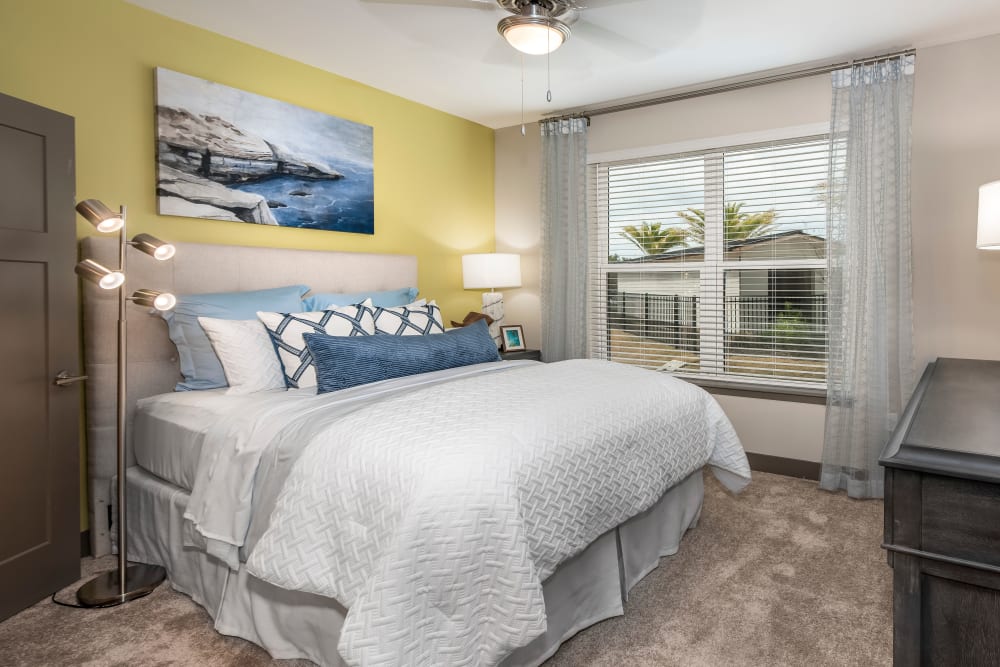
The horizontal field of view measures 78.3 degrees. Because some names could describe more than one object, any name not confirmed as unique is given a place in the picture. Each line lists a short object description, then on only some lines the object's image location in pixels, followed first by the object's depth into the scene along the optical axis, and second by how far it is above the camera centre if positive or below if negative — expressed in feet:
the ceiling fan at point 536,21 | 8.84 +4.44
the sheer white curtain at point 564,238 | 14.73 +2.11
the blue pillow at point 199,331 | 8.91 -0.06
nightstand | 14.17 -0.71
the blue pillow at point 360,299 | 10.50 +0.50
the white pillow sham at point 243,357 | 8.41 -0.42
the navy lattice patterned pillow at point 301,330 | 8.63 -0.06
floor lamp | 7.09 +0.26
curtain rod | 11.28 +4.88
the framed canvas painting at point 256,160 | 9.69 +2.96
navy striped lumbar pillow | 8.02 -0.42
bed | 4.84 -1.66
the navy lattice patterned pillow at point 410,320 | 9.84 +0.10
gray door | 7.00 -0.35
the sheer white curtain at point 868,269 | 10.87 +0.99
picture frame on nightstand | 15.05 -0.30
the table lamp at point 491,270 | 14.39 +1.30
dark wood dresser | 3.49 -1.32
